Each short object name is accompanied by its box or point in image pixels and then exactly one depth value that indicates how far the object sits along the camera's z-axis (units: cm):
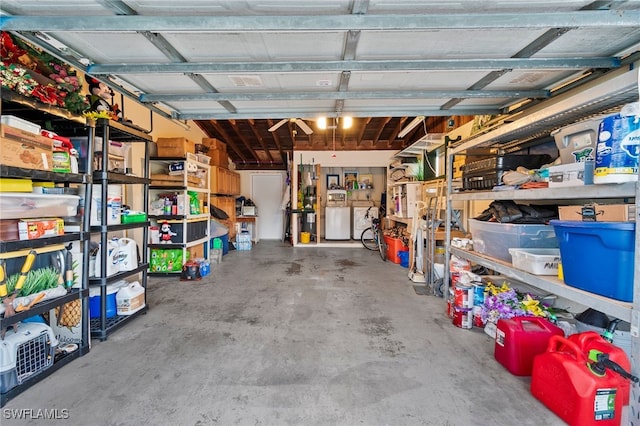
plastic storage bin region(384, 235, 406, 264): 586
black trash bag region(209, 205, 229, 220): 679
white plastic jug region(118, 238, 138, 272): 287
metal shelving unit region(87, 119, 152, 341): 248
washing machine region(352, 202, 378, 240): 820
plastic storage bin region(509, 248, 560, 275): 208
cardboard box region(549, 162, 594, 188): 170
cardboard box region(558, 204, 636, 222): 165
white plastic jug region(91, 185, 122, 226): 253
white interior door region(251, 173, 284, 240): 980
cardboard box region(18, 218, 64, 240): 185
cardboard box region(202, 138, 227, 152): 708
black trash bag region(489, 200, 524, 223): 254
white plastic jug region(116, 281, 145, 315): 297
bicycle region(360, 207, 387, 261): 633
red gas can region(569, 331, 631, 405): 151
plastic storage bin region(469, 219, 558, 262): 242
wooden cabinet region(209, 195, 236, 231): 715
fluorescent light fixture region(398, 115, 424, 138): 482
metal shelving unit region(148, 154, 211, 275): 478
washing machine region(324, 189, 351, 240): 823
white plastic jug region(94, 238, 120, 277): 259
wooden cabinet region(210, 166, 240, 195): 688
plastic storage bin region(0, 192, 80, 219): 177
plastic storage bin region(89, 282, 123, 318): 266
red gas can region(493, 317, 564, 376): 205
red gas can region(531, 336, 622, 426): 148
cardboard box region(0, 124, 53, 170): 173
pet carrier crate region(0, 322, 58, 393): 176
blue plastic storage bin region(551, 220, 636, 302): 146
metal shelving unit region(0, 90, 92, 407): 177
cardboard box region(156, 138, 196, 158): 494
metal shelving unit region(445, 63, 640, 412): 141
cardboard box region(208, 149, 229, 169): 709
